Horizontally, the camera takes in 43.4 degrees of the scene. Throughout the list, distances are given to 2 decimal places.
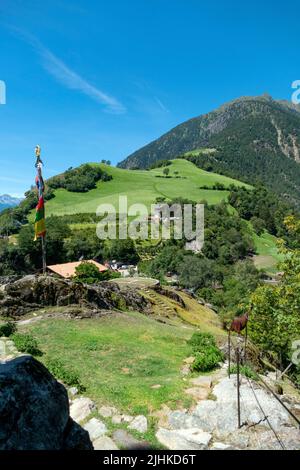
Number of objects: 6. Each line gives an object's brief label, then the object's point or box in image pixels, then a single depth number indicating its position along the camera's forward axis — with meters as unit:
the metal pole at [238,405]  11.59
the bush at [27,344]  16.70
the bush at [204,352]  16.50
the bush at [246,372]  15.21
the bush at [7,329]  19.09
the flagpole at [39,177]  26.41
